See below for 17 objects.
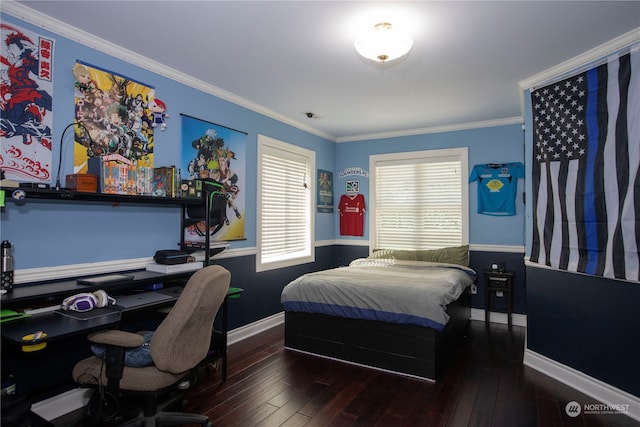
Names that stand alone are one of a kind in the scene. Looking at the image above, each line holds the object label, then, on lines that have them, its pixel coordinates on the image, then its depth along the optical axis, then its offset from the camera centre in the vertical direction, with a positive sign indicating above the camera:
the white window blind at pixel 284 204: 4.39 +0.15
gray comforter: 3.01 -0.69
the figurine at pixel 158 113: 3.09 +0.87
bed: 3.00 -0.90
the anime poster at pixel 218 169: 3.36 +0.46
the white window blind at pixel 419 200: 5.04 +0.24
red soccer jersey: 5.68 +0.03
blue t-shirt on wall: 4.63 +0.39
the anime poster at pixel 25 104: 2.24 +0.70
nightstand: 4.38 -0.82
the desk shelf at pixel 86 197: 2.14 +0.12
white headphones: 2.12 -0.50
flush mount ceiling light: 2.41 +1.14
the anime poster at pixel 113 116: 2.62 +0.77
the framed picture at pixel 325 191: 5.50 +0.38
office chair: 1.93 -0.75
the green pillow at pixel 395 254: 4.93 -0.52
